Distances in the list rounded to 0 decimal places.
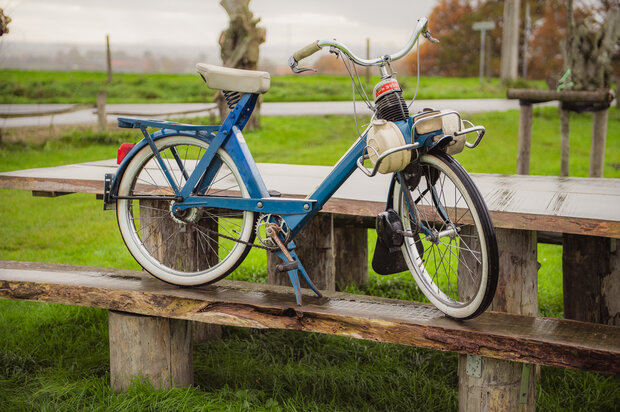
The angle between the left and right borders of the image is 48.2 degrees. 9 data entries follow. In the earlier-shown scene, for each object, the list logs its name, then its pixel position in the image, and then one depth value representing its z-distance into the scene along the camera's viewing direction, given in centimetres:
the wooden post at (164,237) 358
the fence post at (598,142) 656
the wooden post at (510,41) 1880
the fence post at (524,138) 640
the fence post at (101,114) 1070
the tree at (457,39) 2817
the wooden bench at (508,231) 274
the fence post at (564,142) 687
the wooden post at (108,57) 1723
